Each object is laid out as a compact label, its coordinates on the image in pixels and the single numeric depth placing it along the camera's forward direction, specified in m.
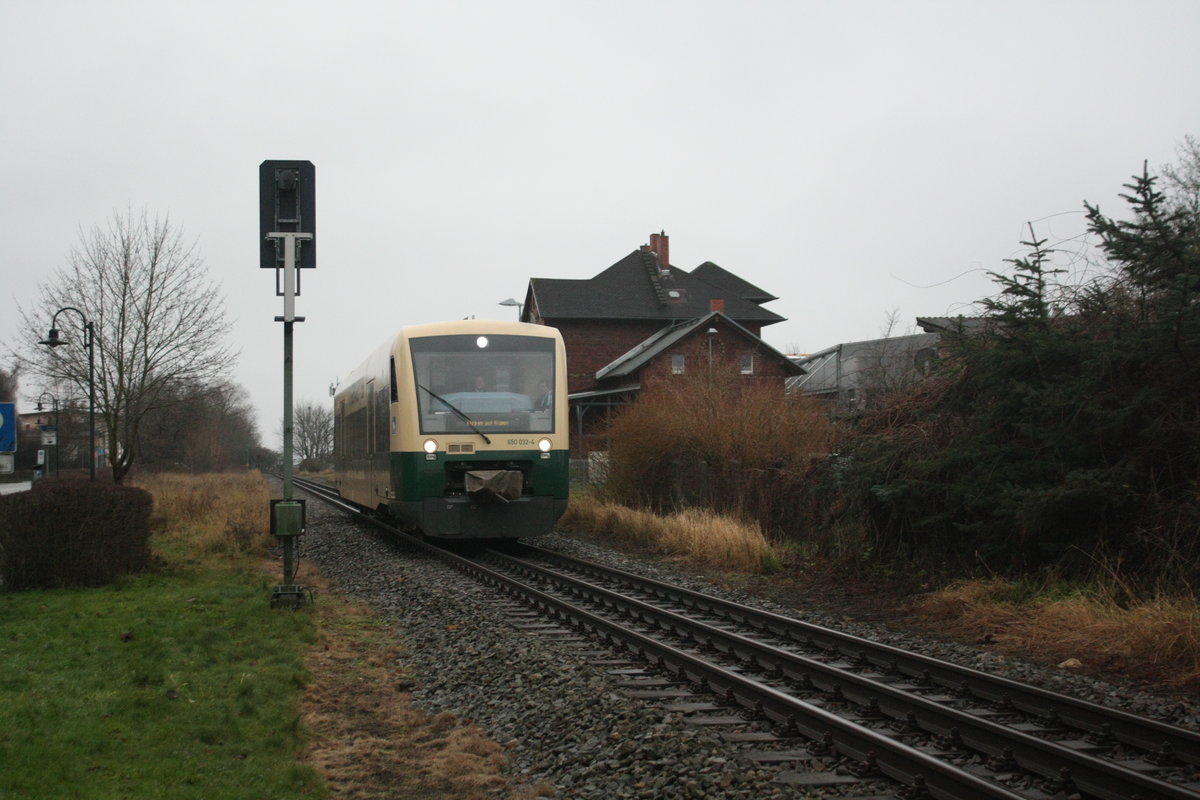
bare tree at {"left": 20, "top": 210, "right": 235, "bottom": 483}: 26.94
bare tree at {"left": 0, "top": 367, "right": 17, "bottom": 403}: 71.38
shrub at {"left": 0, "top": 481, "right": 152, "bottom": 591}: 11.41
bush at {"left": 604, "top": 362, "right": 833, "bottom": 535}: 16.22
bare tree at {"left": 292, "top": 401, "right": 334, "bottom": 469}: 98.17
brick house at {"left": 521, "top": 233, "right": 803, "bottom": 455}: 49.31
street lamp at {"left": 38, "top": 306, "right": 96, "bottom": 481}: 23.22
